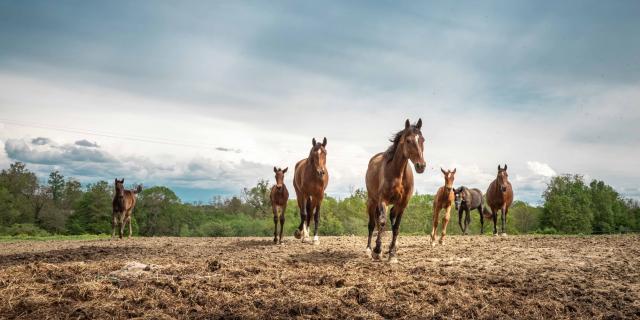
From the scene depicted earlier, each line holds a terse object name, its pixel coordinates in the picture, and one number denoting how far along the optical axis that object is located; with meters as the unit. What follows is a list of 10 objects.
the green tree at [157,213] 41.59
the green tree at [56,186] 47.16
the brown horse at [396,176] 8.31
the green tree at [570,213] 35.97
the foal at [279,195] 13.74
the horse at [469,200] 20.07
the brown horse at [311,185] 11.88
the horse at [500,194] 18.88
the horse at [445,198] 13.41
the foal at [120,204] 20.22
